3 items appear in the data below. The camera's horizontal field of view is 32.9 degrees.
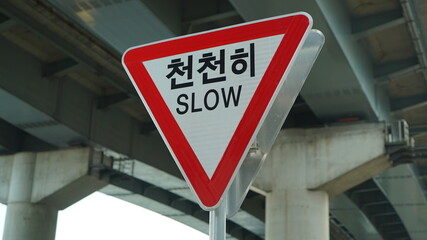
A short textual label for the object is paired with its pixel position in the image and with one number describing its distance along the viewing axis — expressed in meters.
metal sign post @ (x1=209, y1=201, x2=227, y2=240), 3.02
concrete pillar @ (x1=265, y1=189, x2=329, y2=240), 18.98
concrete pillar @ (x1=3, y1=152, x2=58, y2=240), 23.41
